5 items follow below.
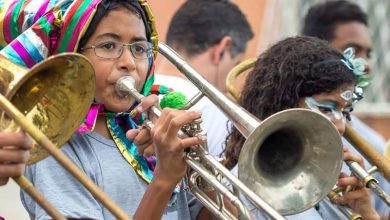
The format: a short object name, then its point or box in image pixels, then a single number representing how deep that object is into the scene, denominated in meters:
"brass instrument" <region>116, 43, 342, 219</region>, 5.08
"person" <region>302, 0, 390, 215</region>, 8.30
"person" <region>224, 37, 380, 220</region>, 5.85
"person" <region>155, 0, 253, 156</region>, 8.40
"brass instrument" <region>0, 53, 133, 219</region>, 4.40
